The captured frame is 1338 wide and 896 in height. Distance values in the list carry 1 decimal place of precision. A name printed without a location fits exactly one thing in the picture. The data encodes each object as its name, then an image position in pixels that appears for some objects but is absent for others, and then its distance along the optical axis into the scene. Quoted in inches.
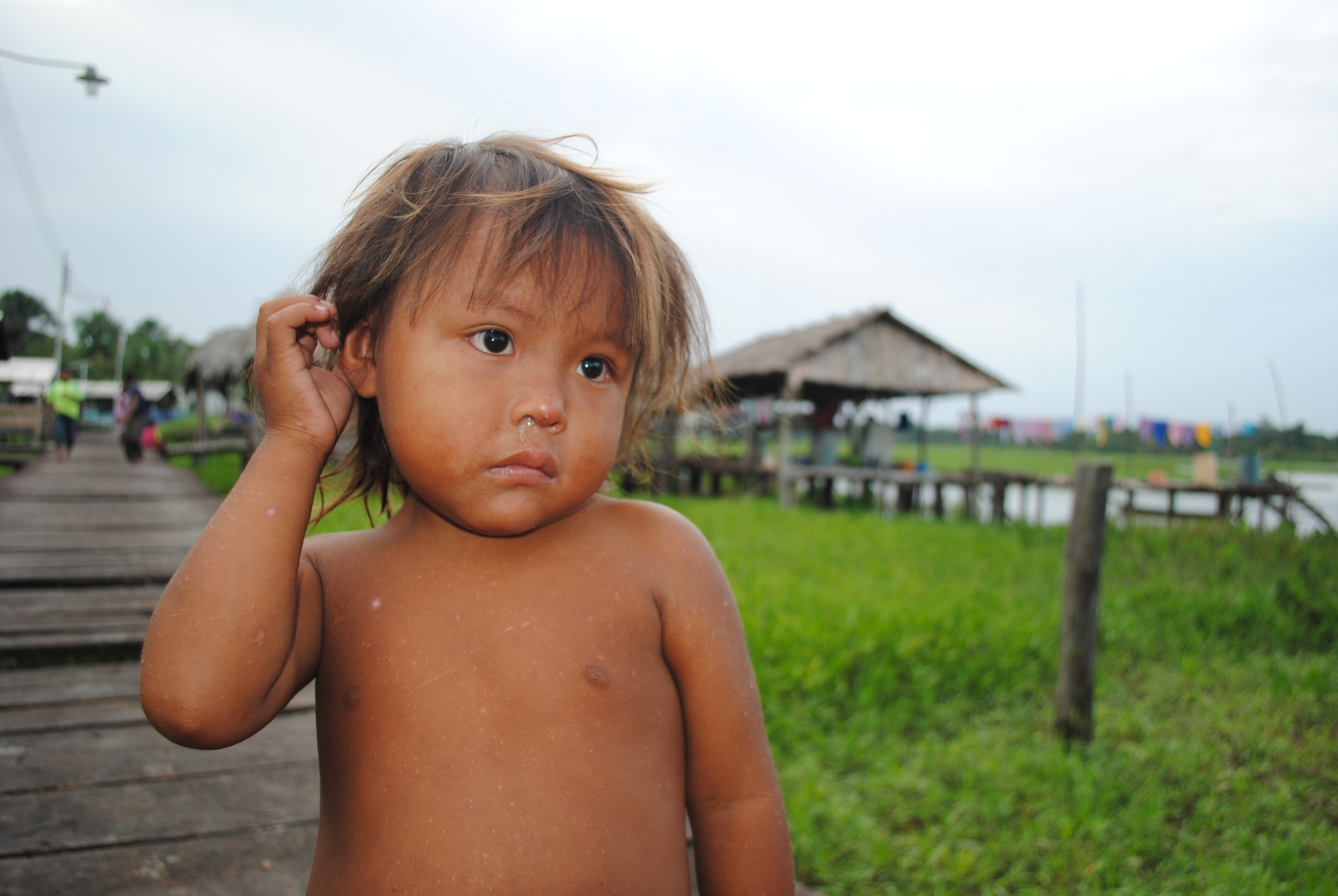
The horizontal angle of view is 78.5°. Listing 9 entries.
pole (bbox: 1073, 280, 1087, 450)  501.4
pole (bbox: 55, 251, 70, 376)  1262.5
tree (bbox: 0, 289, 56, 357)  2211.6
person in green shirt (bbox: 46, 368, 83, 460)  577.9
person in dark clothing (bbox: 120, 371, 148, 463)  602.2
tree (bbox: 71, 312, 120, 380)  2497.5
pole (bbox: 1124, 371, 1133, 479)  624.4
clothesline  629.6
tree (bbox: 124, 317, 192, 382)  2445.9
